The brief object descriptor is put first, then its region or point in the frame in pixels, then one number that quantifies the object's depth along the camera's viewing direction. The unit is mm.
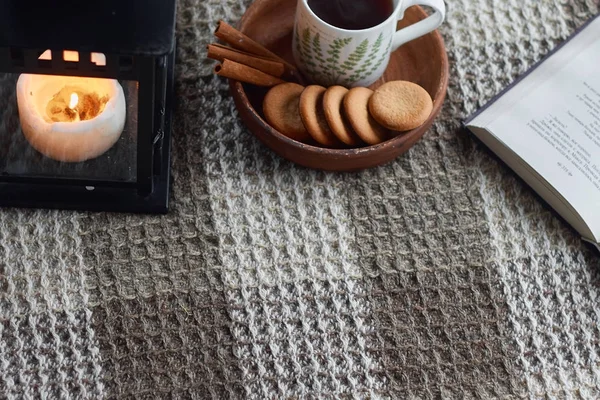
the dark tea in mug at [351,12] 1047
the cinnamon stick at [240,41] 1050
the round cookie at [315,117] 1040
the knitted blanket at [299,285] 1037
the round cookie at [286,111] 1055
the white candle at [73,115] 967
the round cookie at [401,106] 1041
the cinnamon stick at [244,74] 1033
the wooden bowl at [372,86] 1044
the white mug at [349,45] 1030
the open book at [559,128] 1079
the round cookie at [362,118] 1043
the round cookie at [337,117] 1039
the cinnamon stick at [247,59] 1043
